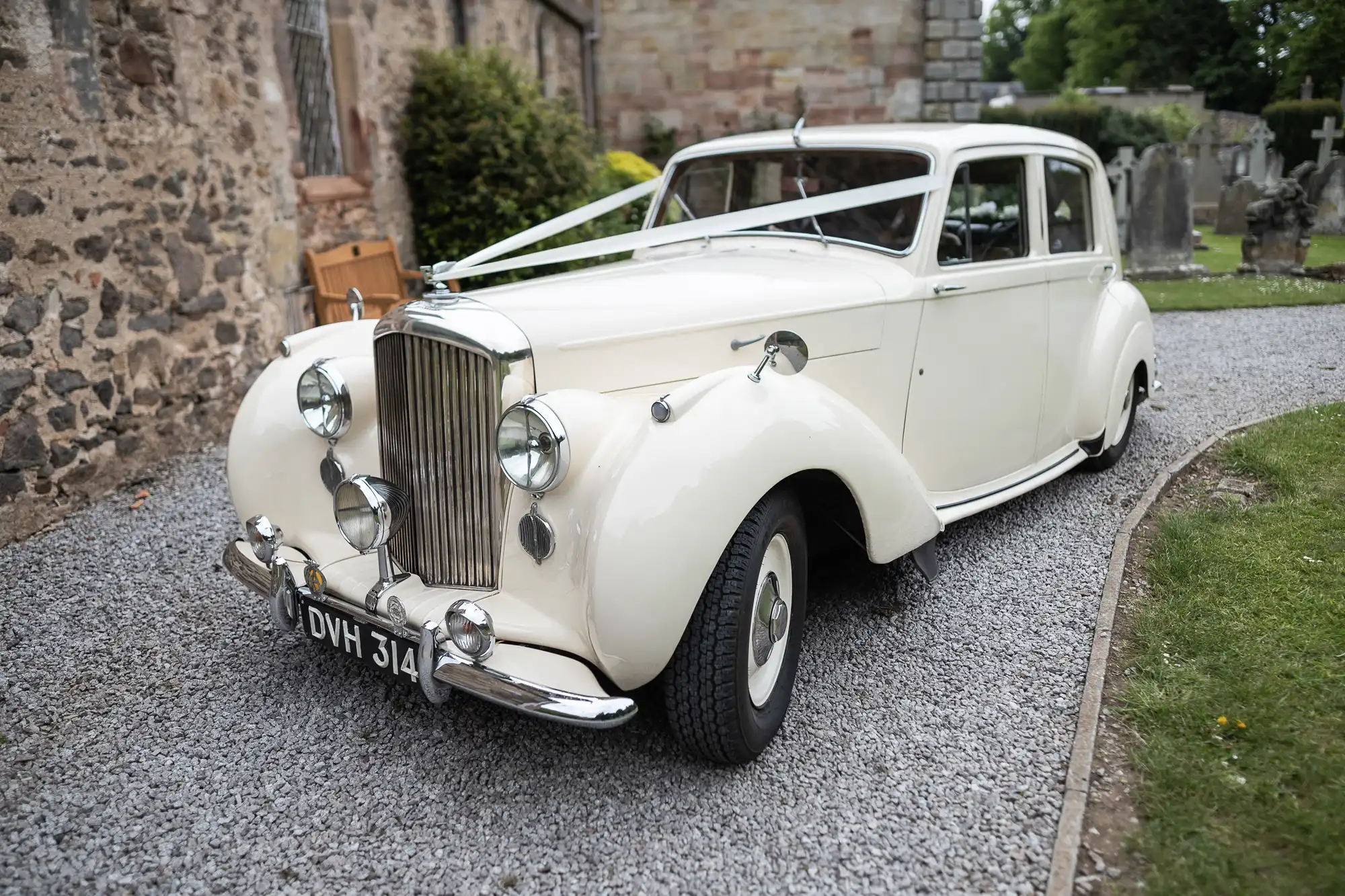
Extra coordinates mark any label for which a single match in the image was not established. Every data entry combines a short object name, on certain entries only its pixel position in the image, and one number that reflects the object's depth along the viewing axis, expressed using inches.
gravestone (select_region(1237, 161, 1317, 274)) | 400.8
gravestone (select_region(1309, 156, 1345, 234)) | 530.0
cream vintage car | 89.5
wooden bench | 260.5
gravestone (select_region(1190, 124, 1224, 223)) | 706.2
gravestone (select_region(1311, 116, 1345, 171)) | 603.2
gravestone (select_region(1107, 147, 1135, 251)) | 522.0
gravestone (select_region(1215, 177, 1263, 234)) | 558.3
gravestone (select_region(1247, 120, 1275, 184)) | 665.6
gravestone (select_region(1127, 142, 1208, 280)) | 426.3
